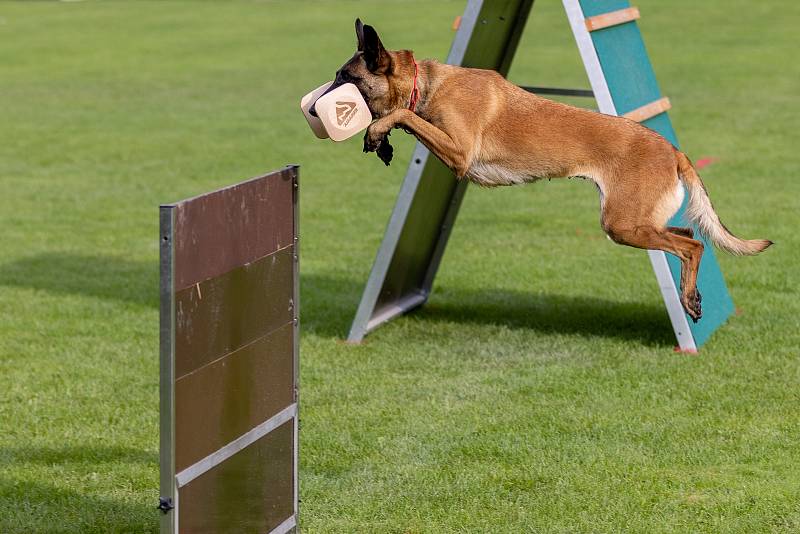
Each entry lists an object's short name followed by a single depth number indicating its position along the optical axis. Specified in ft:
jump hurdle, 31.09
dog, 38.11
